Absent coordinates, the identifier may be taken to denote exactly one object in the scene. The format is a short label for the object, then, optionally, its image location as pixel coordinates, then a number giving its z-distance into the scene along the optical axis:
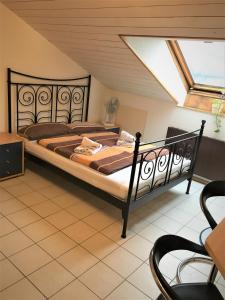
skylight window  3.52
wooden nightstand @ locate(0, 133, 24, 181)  3.21
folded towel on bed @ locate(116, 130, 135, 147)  3.65
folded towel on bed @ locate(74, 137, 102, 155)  3.09
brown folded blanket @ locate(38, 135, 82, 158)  3.13
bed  2.57
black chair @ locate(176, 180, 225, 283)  1.81
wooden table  1.13
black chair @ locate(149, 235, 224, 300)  1.19
